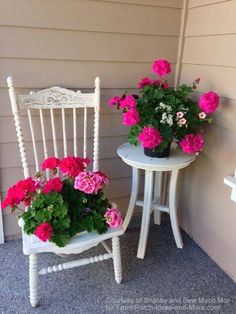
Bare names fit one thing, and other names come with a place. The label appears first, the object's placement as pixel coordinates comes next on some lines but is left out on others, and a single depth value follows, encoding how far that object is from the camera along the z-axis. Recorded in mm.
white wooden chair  1362
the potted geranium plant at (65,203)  1318
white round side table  1585
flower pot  1618
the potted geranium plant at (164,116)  1499
